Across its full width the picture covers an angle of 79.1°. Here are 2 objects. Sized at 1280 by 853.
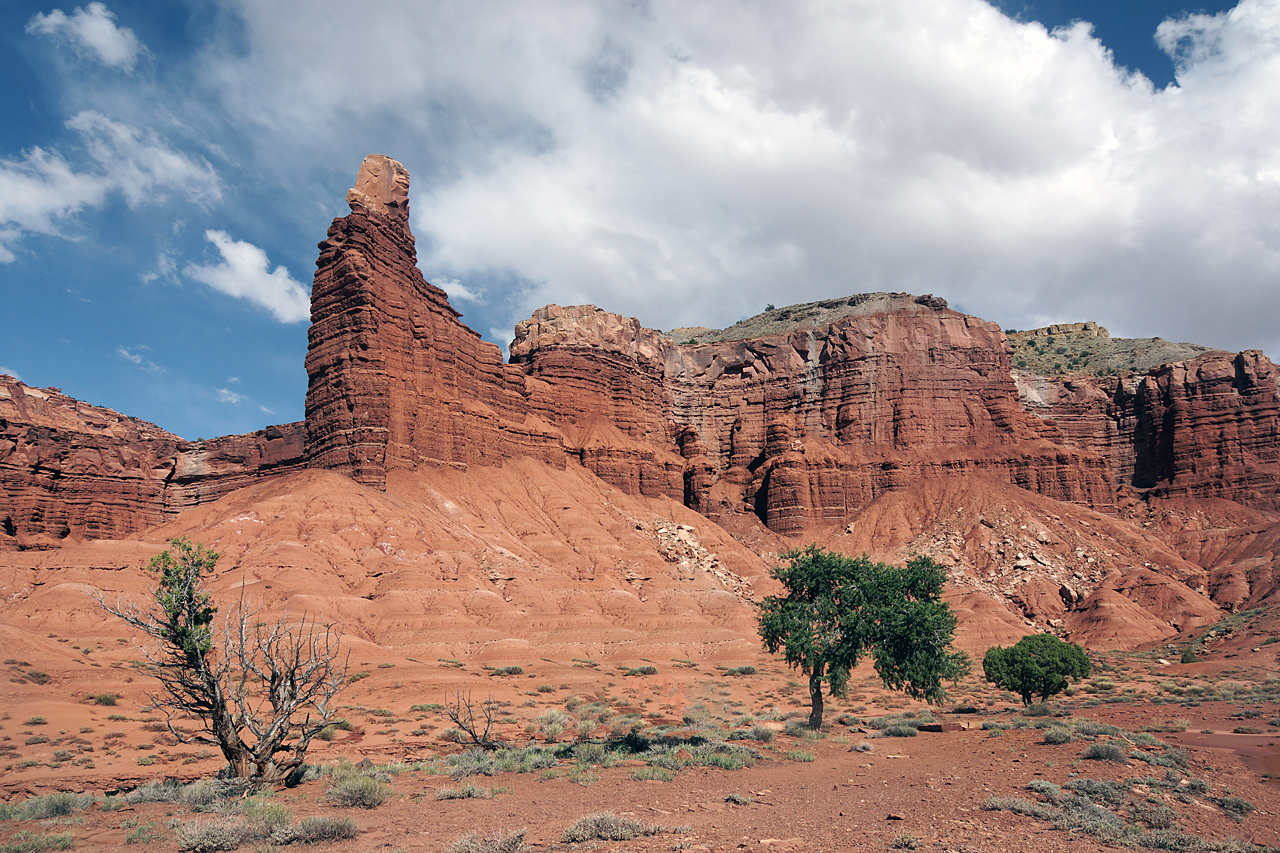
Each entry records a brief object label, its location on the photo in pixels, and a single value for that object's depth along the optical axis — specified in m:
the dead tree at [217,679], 16.14
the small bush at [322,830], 11.50
